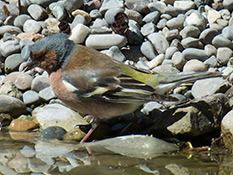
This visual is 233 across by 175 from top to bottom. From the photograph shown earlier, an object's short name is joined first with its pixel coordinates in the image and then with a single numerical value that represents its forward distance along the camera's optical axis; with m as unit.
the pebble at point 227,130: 9.66
